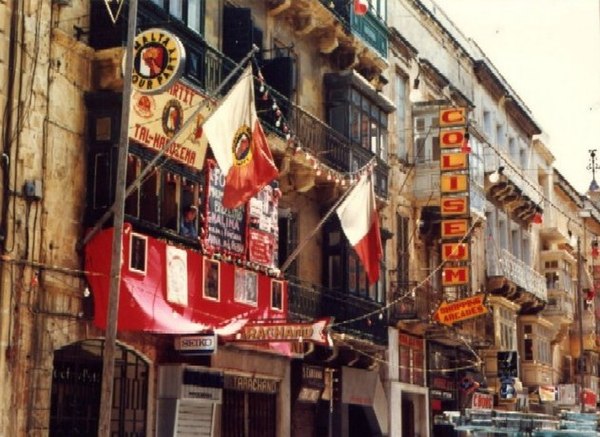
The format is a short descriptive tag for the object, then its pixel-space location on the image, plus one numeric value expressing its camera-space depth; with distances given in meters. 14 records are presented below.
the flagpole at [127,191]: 16.08
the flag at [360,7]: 24.62
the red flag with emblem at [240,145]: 16.89
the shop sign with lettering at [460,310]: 30.41
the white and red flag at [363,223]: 22.03
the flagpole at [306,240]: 21.33
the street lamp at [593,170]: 72.53
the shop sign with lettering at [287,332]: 18.39
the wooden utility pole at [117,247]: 14.22
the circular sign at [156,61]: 16.42
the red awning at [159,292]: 17.22
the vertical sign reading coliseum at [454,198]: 32.19
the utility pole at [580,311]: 43.47
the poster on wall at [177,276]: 18.56
